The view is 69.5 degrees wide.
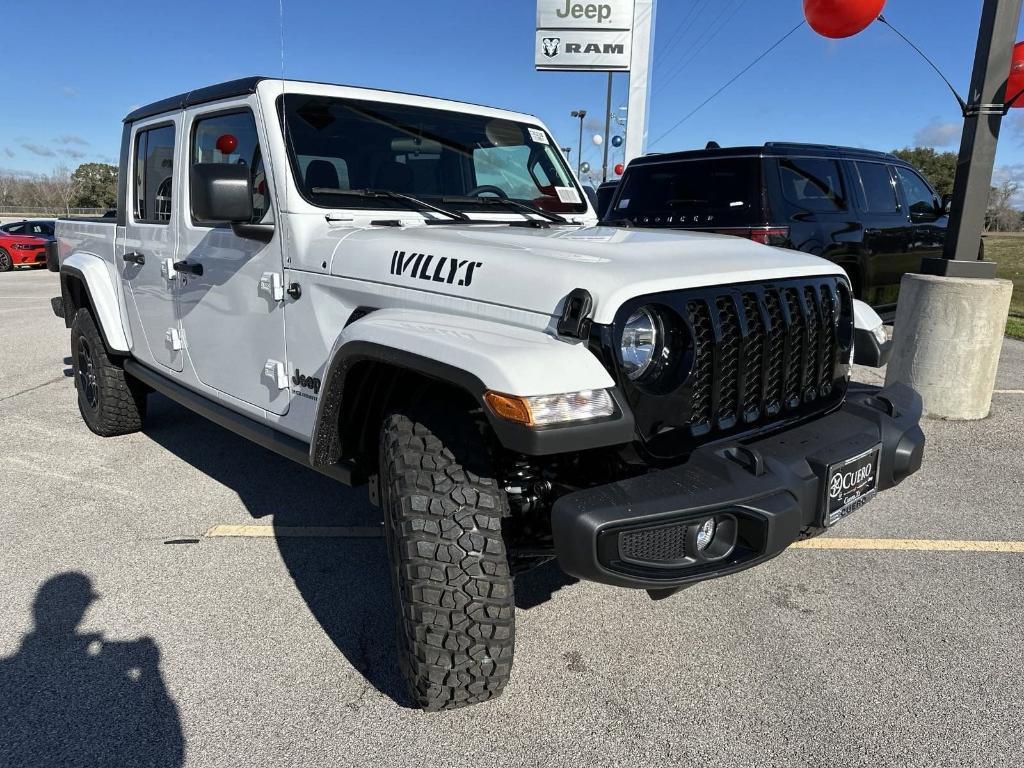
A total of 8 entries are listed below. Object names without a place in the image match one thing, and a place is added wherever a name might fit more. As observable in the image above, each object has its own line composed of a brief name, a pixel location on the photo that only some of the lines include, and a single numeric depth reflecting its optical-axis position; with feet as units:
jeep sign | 60.75
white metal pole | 61.26
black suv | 20.17
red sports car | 65.31
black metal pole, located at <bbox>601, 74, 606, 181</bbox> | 77.83
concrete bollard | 16.84
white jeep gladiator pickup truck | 6.44
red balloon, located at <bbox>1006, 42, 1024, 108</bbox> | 19.97
